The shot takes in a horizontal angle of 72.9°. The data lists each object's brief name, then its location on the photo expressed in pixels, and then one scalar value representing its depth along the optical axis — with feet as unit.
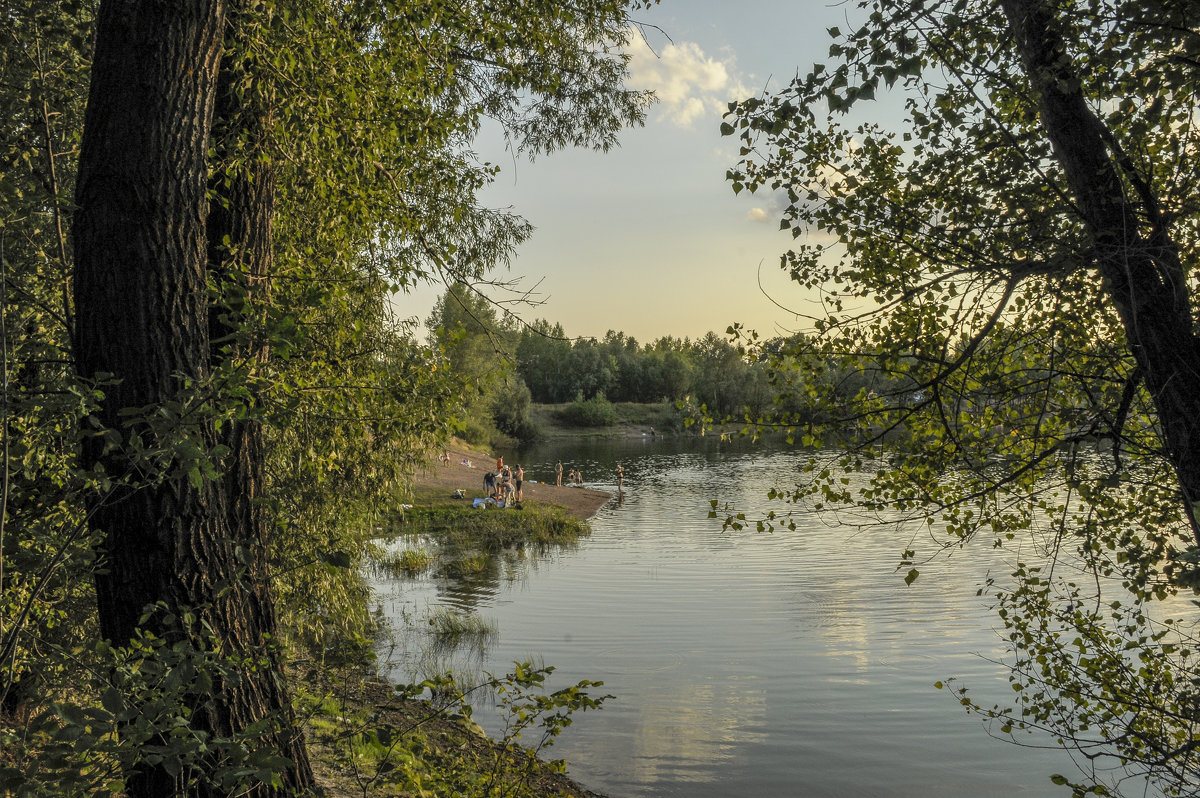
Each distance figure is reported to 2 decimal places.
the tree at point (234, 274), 9.98
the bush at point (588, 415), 298.15
